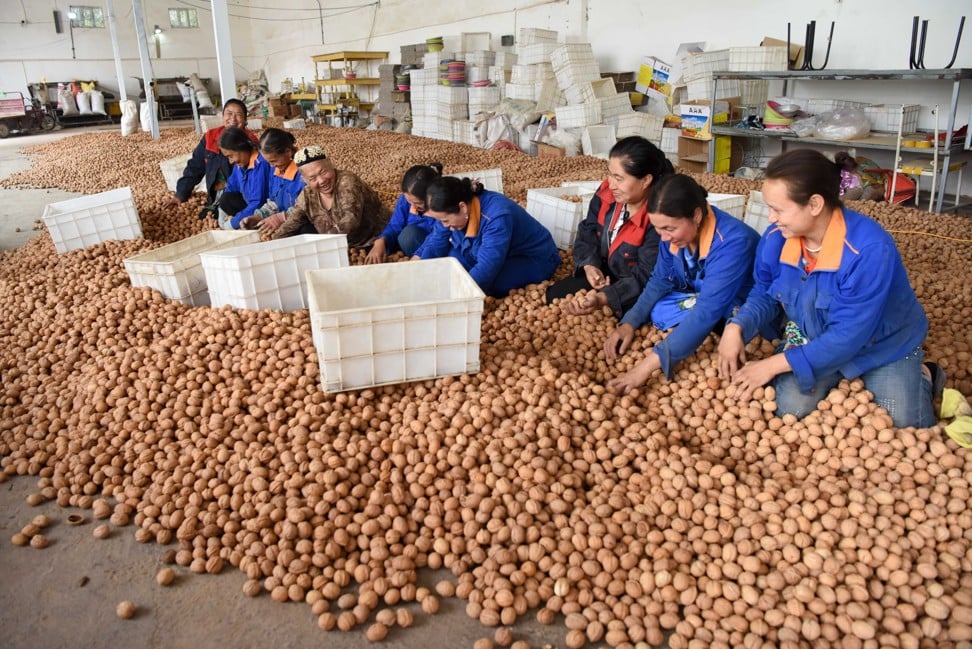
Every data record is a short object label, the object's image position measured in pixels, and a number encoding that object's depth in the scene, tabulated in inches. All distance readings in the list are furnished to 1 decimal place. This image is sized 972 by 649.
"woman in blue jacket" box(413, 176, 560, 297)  103.7
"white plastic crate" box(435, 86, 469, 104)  342.3
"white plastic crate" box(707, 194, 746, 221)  133.1
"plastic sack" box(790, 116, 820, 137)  211.1
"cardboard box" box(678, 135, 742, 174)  240.1
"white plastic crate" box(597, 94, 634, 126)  277.0
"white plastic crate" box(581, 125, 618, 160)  268.3
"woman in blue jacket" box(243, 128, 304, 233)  142.7
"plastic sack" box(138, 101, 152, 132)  404.0
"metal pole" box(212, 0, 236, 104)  275.3
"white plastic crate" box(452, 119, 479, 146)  330.5
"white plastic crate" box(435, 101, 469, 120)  346.9
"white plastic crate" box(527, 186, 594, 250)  140.6
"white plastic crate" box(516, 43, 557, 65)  294.5
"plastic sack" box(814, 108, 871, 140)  199.2
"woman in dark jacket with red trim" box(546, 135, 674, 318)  93.4
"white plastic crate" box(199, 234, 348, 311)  101.7
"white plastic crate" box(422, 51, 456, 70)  349.1
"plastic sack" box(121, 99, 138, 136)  414.6
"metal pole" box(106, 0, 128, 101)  436.1
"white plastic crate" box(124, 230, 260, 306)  110.3
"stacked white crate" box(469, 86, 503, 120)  329.7
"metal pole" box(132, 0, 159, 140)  350.0
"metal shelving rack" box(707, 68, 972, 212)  169.9
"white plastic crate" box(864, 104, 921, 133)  199.2
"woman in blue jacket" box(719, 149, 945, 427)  66.8
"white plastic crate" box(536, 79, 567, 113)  301.0
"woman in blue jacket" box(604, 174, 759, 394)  79.3
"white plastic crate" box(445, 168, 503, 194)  169.2
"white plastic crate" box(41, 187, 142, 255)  143.9
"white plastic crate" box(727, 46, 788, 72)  220.4
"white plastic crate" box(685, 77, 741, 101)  244.5
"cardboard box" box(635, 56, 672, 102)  282.7
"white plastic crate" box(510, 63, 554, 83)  300.3
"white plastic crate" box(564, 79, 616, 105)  276.4
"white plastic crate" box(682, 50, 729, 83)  247.6
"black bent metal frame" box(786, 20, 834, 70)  201.8
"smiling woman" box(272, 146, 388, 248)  134.3
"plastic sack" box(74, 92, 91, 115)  561.9
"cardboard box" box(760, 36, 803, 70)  225.8
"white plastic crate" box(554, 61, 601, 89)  282.2
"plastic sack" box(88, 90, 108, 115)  566.6
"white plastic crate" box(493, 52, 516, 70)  337.7
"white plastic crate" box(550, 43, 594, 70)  281.9
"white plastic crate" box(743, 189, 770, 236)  136.3
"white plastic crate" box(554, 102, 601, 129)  270.2
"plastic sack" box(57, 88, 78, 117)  555.5
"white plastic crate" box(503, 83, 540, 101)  305.5
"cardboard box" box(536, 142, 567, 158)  271.4
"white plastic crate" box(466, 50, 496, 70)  339.3
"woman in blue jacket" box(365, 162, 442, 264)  132.6
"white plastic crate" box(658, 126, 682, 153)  263.0
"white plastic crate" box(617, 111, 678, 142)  267.1
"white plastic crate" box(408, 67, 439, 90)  357.7
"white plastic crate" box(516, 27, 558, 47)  308.0
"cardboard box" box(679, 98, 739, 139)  235.1
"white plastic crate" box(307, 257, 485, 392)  78.0
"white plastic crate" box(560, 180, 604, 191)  158.9
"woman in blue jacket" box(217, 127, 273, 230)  152.4
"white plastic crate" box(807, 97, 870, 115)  213.5
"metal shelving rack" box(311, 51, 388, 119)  461.1
